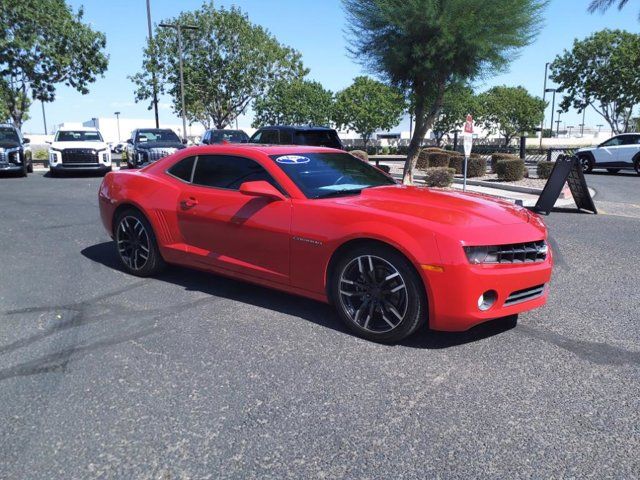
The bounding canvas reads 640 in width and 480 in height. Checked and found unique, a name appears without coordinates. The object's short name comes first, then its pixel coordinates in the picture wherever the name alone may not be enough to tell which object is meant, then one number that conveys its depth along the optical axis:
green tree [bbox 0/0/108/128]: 26.75
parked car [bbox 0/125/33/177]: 18.91
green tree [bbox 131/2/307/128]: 35.03
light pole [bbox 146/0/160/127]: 31.70
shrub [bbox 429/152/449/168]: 22.66
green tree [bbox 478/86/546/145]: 67.56
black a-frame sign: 10.35
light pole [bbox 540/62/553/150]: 57.92
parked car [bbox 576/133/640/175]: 21.53
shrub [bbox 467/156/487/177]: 19.88
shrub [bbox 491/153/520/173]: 20.39
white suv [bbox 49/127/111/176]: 19.20
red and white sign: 11.70
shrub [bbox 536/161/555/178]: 18.09
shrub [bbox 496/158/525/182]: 17.81
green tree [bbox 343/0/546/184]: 15.44
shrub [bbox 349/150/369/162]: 20.56
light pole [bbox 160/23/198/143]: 29.18
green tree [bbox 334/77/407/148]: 60.28
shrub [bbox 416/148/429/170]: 23.62
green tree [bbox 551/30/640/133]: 42.97
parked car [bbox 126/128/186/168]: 19.06
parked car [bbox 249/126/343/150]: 15.22
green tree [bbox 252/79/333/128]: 50.03
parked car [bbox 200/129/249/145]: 20.83
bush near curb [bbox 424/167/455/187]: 15.66
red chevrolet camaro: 3.76
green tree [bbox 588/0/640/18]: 19.09
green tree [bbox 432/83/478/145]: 63.77
